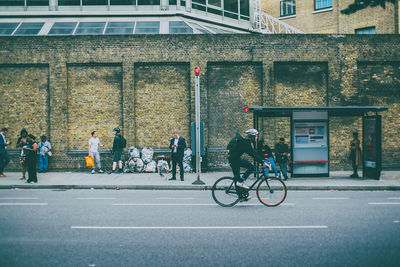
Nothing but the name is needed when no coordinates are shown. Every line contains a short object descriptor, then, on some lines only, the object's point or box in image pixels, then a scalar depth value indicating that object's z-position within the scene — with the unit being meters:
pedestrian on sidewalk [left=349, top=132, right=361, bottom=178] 14.20
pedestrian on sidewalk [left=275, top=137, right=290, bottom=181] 13.36
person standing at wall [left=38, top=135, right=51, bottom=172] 15.69
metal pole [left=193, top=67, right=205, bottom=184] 12.38
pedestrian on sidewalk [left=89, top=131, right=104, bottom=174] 15.29
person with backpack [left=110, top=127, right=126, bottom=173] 15.05
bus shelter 13.69
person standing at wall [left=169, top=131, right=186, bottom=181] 13.34
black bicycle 8.48
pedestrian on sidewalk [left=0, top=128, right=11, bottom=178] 13.98
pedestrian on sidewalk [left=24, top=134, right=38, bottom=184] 12.34
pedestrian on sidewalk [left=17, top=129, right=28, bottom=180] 13.04
